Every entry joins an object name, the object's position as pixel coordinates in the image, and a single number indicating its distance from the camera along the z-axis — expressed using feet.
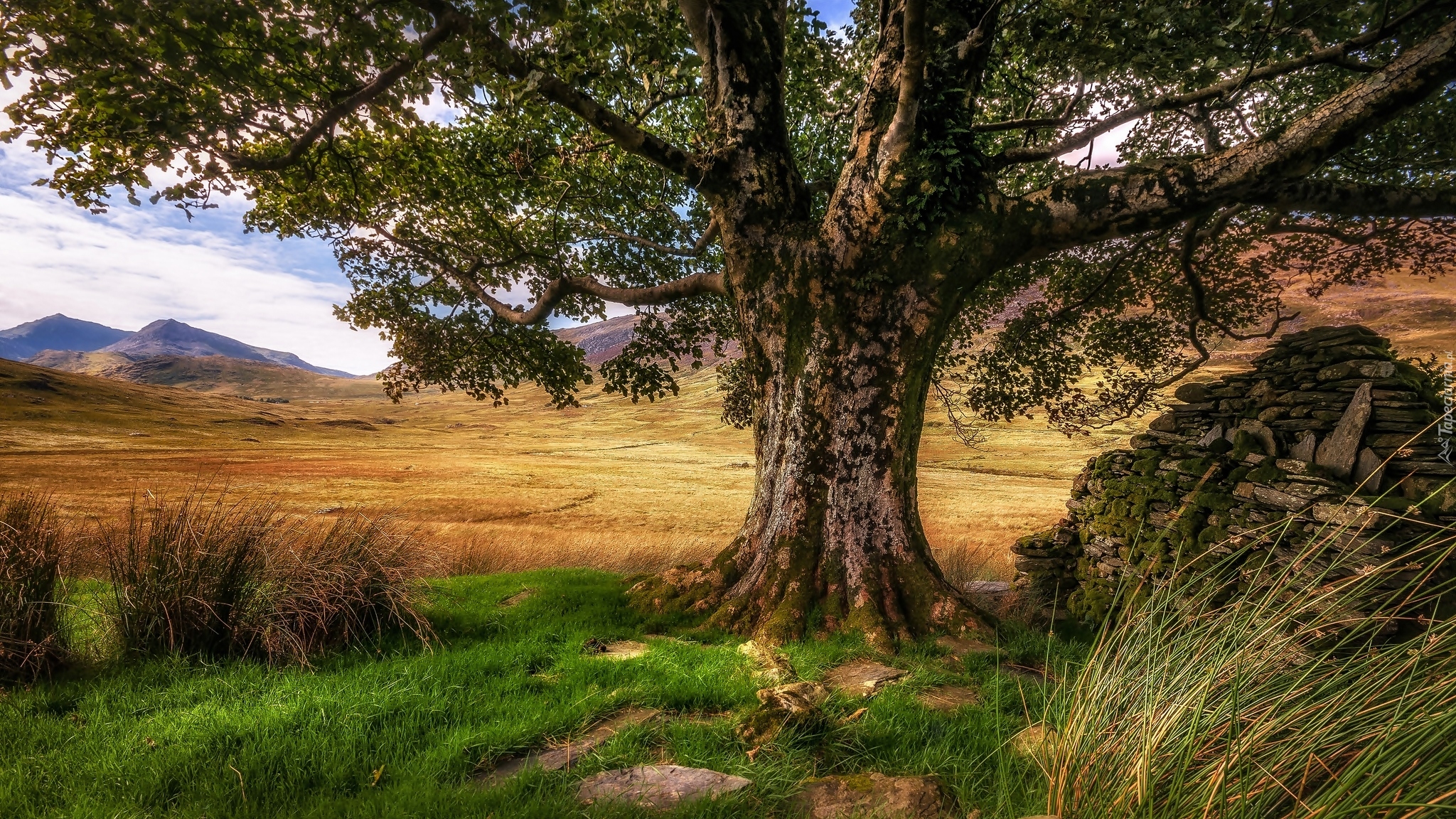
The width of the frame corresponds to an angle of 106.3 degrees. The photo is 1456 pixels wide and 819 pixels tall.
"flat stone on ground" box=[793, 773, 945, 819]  10.60
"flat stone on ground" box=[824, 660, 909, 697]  17.35
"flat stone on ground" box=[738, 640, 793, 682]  17.39
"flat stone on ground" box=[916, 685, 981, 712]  16.17
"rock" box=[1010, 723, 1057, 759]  9.73
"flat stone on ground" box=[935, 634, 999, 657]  20.97
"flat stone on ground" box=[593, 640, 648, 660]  20.15
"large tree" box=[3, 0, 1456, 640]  19.44
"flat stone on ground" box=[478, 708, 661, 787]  12.32
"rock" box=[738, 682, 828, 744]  13.69
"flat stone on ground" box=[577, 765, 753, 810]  11.03
